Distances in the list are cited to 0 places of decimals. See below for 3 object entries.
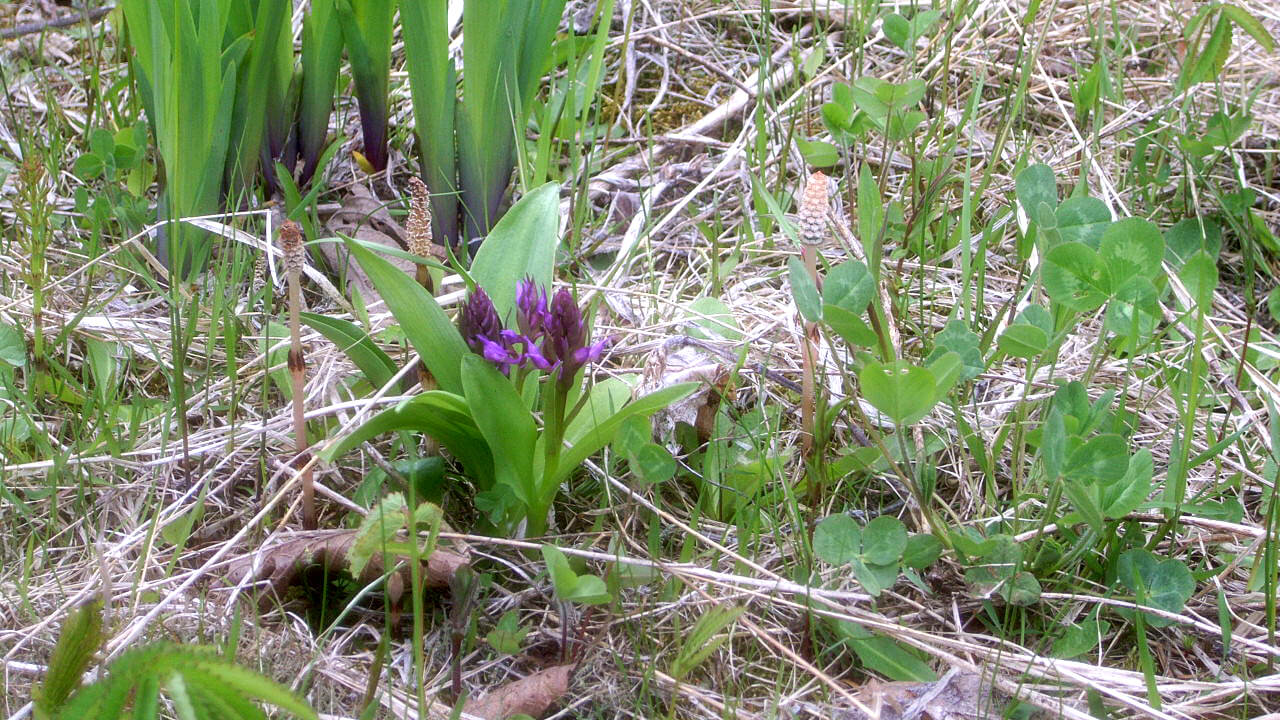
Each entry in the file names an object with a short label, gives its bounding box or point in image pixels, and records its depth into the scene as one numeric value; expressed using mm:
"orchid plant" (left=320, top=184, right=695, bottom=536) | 1342
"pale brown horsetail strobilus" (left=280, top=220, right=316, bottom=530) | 1314
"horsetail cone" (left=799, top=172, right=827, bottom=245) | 1352
